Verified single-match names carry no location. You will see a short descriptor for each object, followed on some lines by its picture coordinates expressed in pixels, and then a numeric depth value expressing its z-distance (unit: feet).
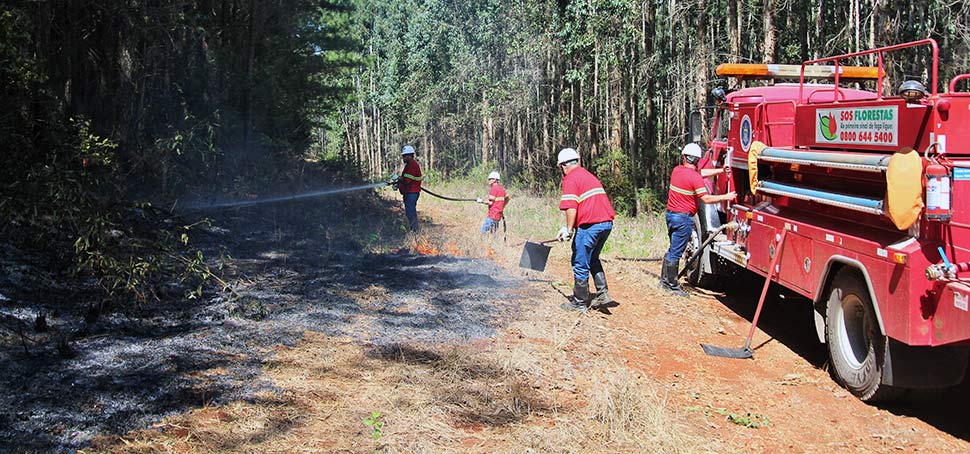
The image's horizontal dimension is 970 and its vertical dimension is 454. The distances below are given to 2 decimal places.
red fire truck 17.66
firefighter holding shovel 28.60
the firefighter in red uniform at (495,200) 46.60
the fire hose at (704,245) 31.53
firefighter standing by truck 32.27
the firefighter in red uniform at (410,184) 48.34
